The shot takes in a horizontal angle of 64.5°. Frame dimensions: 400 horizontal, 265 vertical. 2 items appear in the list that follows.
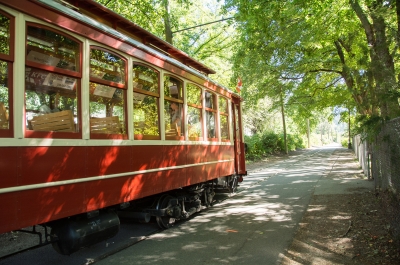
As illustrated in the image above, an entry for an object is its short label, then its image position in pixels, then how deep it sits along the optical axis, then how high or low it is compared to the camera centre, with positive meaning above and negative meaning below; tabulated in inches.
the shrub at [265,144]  988.4 +11.0
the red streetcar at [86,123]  123.3 +16.4
